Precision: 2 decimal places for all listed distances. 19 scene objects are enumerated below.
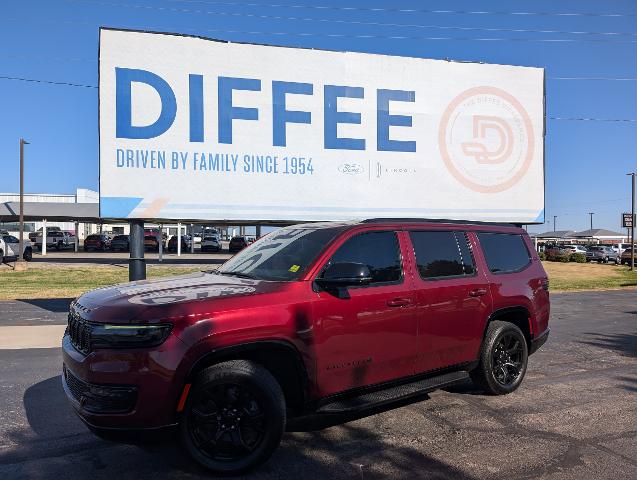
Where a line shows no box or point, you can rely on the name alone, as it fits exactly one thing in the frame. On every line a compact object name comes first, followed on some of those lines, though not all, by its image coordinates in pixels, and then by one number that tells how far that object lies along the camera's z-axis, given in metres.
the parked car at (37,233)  53.89
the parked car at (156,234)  48.63
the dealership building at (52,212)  43.44
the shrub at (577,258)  41.91
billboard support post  10.62
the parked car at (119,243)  47.28
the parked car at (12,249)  26.70
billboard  10.34
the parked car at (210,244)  48.59
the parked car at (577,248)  54.40
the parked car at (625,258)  46.62
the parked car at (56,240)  50.81
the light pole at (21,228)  25.53
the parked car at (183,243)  48.03
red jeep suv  3.45
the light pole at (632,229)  37.22
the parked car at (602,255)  52.25
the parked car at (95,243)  48.16
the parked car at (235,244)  45.19
